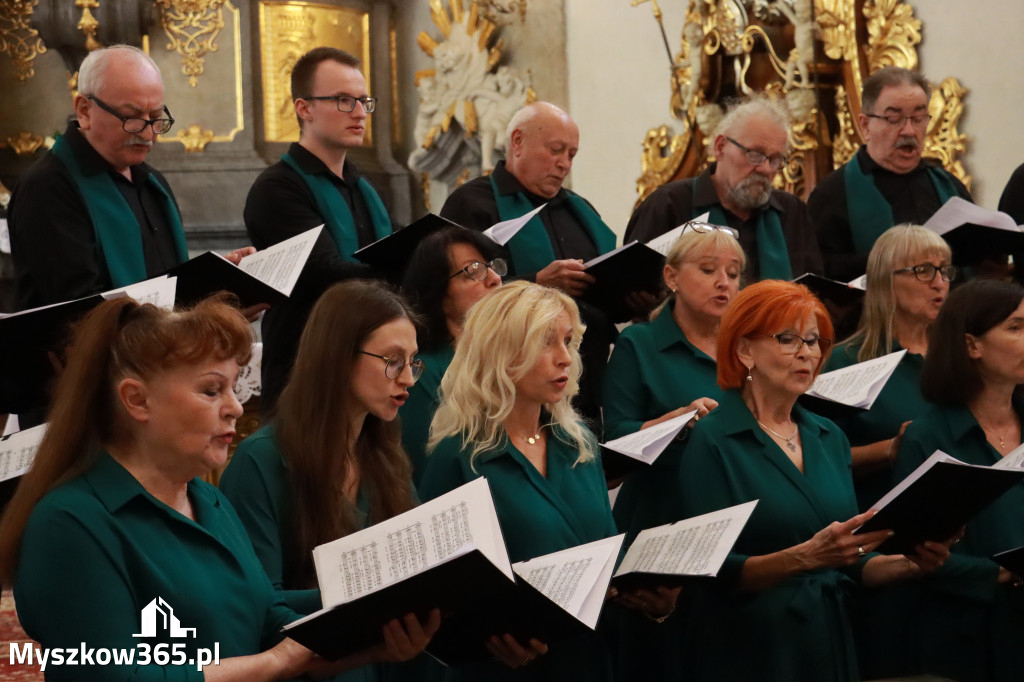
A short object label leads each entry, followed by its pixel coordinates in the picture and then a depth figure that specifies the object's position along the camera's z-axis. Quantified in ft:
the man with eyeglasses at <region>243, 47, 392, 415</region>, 28.02
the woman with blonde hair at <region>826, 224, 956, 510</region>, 27.80
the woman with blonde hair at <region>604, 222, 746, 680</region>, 23.84
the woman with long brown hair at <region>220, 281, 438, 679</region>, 18.83
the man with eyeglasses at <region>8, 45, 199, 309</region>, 25.63
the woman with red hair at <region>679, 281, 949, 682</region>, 21.36
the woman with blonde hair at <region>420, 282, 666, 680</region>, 20.46
